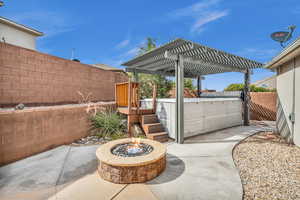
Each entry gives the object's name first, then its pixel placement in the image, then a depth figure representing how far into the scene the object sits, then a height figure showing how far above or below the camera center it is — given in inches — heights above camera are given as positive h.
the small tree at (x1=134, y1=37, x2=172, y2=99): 341.9 +40.1
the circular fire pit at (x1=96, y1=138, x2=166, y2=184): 88.7 -43.4
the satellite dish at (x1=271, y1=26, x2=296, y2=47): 203.0 +91.9
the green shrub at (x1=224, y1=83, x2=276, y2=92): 469.1 +43.3
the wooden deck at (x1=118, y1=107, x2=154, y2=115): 192.7 -19.3
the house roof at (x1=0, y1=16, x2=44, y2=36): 262.6 +148.7
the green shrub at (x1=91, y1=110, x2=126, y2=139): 190.0 -38.7
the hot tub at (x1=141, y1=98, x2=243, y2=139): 186.9 -25.7
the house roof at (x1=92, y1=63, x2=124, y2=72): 542.4 +121.6
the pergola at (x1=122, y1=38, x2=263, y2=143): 162.5 +56.9
